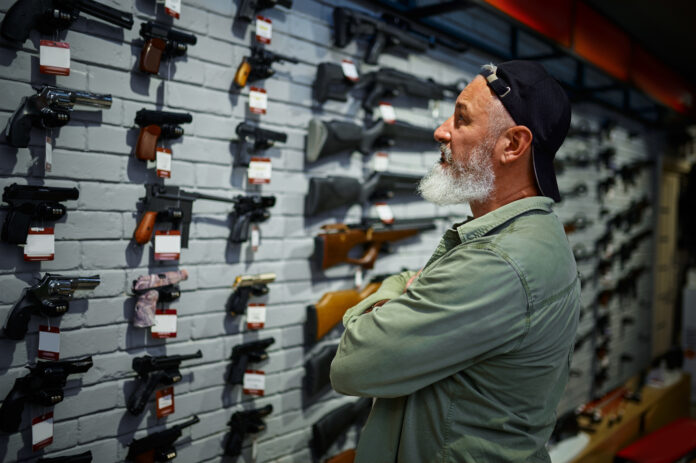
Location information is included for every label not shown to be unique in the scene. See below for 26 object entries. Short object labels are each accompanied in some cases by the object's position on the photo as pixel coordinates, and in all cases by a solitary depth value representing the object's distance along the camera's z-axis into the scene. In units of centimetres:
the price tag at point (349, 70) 261
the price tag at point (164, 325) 201
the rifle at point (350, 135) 250
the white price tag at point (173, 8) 195
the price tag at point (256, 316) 234
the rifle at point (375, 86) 255
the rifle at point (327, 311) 252
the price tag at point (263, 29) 229
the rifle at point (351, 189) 252
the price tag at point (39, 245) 166
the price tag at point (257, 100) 228
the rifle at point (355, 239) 253
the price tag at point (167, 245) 199
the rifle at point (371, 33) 259
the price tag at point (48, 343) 171
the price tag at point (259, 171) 229
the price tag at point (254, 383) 232
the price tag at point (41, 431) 167
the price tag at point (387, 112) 289
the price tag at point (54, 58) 166
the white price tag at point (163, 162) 197
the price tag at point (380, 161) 292
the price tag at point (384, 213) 290
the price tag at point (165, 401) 201
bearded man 116
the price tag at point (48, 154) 170
